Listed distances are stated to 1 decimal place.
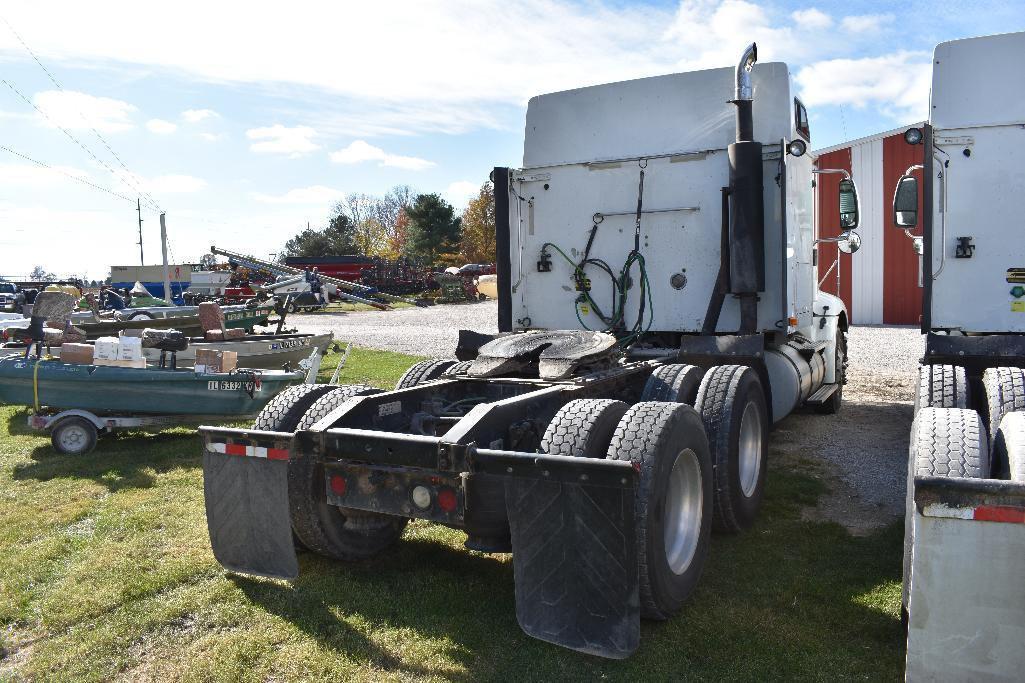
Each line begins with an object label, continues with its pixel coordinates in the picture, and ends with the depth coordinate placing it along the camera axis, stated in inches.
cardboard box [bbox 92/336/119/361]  312.3
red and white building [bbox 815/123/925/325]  786.2
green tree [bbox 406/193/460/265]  2225.6
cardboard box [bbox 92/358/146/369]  311.9
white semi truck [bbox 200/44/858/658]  134.3
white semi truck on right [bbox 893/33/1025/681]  141.8
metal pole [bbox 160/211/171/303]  1019.9
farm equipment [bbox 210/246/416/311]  466.7
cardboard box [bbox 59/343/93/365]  312.2
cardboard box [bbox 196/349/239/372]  316.5
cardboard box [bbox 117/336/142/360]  313.4
